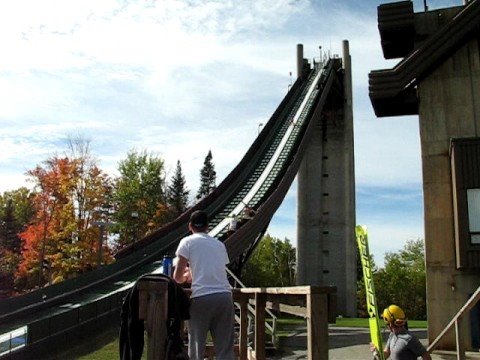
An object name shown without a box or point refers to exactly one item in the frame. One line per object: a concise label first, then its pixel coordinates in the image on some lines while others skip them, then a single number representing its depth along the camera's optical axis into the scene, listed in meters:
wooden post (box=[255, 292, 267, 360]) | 6.29
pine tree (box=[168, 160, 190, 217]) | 69.31
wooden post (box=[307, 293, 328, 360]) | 4.02
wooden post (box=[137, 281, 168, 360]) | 3.91
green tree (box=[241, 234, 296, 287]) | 67.75
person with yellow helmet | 5.91
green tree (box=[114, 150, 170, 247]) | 54.47
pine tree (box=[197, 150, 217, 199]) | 79.68
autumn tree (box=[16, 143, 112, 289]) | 43.50
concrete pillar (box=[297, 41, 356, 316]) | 36.00
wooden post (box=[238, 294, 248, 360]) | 6.86
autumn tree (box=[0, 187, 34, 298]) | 52.00
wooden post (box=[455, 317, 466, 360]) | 8.95
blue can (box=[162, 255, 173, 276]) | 5.58
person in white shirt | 4.55
